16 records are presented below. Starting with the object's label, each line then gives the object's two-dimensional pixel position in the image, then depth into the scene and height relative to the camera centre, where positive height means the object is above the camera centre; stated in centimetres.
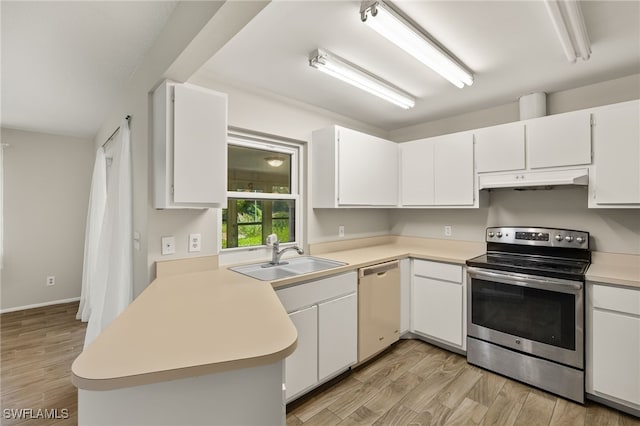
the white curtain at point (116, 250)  209 -28
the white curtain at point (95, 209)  318 +4
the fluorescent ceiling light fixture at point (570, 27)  141 +101
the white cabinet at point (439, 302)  261 -85
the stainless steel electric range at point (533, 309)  202 -74
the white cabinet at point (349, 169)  276 +44
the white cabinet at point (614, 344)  183 -86
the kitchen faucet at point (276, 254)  246 -35
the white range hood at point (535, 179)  221 +28
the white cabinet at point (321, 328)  195 -86
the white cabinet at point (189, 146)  175 +42
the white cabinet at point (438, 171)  288 +44
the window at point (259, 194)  248 +17
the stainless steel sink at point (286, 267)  228 -46
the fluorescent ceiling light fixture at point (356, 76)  192 +102
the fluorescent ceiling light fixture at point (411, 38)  143 +100
